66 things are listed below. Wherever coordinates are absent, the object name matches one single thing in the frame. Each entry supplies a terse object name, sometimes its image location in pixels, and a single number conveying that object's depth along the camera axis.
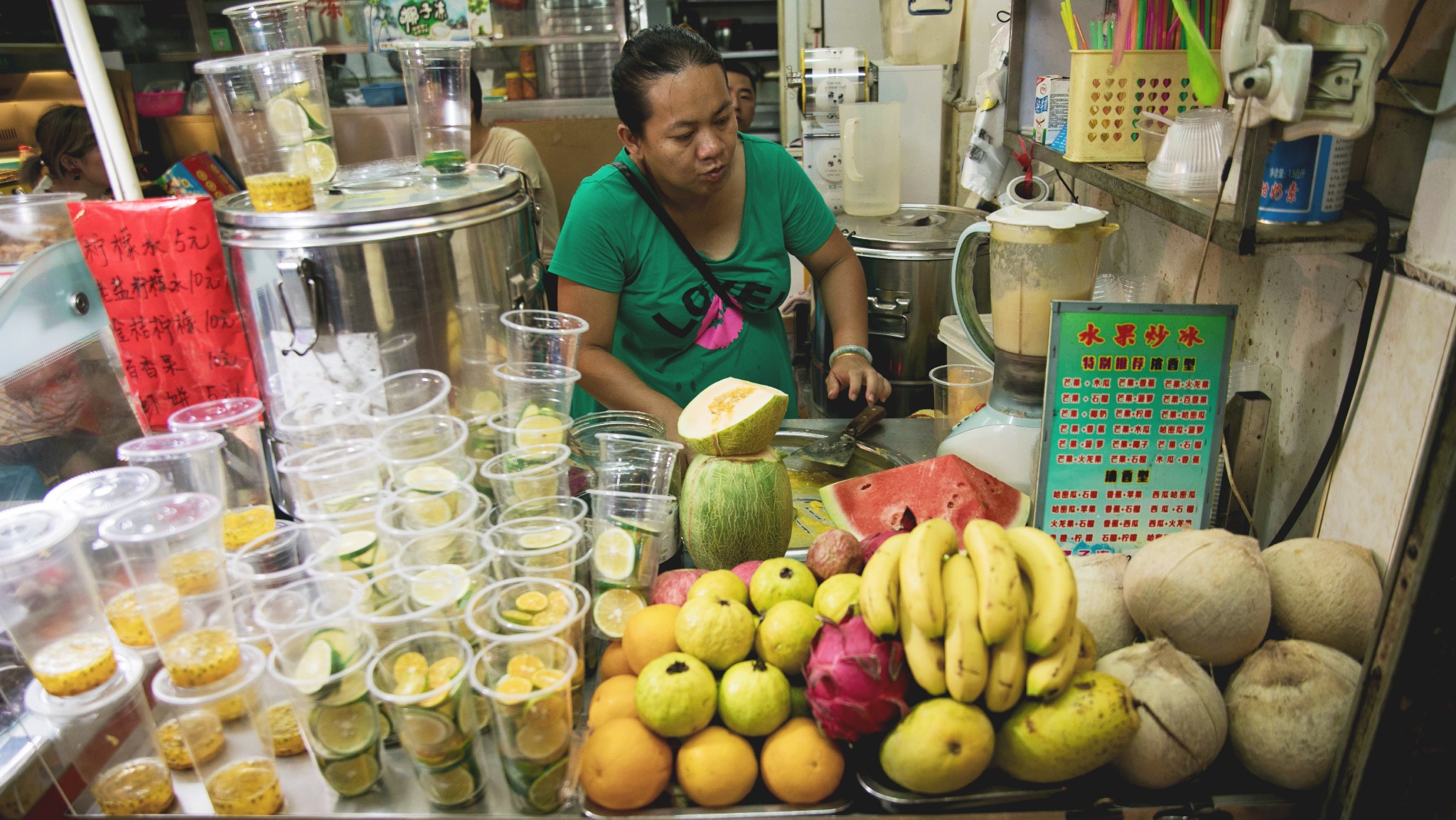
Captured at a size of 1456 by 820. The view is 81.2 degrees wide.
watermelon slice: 1.78
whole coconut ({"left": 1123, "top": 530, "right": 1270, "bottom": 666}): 1.26
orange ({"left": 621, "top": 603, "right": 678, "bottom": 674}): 1.30
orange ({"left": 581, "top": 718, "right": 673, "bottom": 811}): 1.15
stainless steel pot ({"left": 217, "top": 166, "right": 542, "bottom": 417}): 1.59
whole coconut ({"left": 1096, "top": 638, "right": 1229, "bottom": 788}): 1.17
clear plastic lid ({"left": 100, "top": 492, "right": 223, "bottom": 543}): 1.16
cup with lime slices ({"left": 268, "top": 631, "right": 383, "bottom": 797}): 1.12
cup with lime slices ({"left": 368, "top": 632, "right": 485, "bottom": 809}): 1.11
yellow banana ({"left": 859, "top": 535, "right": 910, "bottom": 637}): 1.13
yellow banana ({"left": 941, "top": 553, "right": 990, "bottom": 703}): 1.07
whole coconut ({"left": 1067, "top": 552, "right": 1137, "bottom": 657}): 1.36
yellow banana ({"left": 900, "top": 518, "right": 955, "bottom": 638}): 1.09
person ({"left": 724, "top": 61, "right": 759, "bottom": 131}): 4.34
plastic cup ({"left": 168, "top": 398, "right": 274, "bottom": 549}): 1.50
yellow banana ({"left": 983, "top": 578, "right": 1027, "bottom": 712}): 1.08
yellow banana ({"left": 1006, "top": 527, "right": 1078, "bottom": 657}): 1.08
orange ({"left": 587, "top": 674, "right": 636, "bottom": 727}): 1.24
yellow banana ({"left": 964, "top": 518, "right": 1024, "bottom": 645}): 1.06
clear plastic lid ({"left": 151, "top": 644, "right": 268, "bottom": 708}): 1.15
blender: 1.72
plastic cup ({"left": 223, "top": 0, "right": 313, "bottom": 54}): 1.74
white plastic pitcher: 3.93
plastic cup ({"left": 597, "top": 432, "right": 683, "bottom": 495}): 1.56
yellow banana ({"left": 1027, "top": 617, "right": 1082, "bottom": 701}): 1.09
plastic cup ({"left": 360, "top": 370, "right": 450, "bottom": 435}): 1.52
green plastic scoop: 1.34
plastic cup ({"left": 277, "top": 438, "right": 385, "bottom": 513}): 1.32
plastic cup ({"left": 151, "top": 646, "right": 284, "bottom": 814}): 1.19
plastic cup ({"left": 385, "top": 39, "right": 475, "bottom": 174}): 1.92
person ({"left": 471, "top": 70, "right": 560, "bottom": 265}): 4.18
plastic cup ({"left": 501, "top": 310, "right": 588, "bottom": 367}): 1.66
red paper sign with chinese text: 1.66
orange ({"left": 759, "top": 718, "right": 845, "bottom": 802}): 1.17
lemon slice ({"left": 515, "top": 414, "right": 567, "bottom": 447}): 1.49
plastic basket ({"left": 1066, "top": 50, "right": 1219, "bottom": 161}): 1.84
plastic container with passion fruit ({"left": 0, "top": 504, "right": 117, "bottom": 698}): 1.17
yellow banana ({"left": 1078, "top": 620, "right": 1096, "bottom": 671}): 1.20
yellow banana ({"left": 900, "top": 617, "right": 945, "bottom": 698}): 1.11
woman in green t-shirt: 2.20
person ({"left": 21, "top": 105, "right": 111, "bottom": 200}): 3.85
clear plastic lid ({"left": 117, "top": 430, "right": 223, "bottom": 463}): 1.36
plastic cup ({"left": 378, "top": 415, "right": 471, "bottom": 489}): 1.33
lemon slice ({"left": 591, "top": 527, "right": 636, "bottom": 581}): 1.44
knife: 2.17
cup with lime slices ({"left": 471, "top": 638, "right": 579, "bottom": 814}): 1.11
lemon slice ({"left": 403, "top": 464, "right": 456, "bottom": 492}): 1.31
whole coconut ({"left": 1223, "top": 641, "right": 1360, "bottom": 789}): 1.19
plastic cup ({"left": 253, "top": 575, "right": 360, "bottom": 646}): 1.13
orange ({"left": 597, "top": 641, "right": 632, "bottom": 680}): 1.35
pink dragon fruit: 1.12
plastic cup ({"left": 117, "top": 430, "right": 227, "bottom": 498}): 1.37
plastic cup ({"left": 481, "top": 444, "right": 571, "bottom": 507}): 1.42
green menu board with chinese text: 1.56
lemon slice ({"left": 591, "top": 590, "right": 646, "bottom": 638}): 1.42
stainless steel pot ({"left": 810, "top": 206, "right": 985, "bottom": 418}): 3.42
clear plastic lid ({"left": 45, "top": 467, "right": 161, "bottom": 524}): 1.25
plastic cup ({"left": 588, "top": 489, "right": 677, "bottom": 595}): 1.44
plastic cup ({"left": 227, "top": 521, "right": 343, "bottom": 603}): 1.19
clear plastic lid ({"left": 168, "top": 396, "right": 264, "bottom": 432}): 1.50
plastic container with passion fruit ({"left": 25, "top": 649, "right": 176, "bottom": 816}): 1.22
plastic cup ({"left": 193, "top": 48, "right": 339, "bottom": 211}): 1.61
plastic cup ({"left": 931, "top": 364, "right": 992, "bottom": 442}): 2.17
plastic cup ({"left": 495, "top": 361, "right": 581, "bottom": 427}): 1.57
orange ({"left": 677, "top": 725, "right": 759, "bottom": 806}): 1.17
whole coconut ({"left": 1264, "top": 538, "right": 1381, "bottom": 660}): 1.30
